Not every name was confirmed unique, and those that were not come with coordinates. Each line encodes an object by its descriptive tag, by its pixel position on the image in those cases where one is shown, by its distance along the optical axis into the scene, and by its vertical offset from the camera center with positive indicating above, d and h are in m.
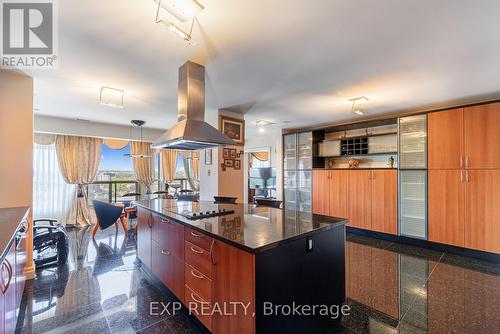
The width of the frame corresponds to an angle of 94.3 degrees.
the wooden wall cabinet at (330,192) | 4.80 -0.54
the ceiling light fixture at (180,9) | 1.41 +1.01
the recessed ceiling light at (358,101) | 3.40 +1.01
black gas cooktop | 2.15 -0.44
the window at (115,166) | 5.80 +0.07
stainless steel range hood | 2.33 +0.56
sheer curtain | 4.86 -0.44
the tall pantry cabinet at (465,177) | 3.21 -0.15
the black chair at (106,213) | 4.05 -0.78
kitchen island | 1.38 -0.70
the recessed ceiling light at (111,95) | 3.08 +1.04
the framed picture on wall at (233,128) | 4.12 +0.74
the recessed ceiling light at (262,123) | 4.96 +0.99
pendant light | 4.88 +0.99
